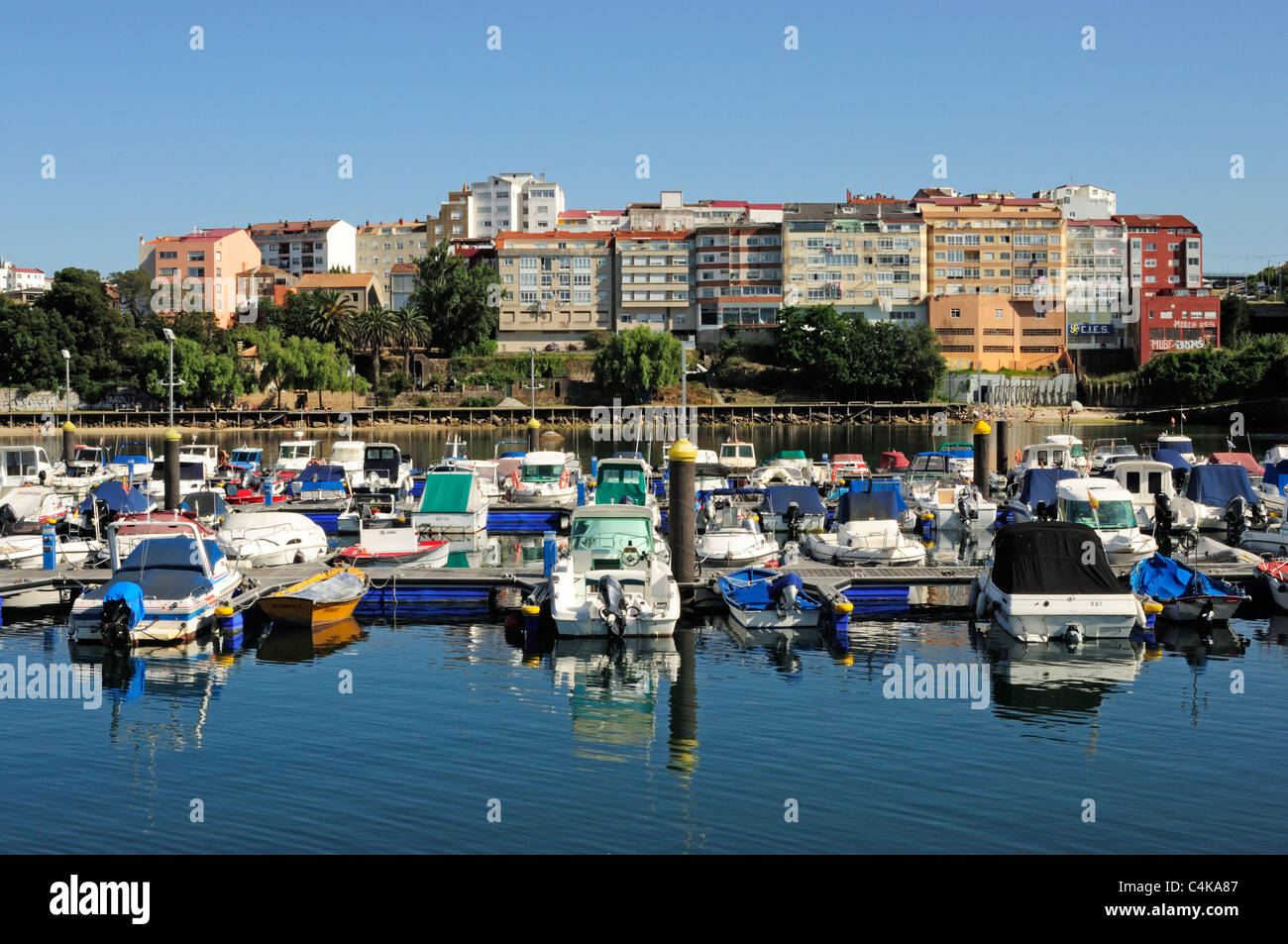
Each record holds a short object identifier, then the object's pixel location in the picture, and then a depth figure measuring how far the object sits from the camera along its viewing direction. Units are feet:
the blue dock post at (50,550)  102.32
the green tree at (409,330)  403.69
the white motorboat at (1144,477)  139.33
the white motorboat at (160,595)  82.53
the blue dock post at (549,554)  95.20
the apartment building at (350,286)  447.10
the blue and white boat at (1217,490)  132.46
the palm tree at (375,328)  397.60
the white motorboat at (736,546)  107.96
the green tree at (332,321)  395.75
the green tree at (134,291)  427.33
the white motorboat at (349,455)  175.63
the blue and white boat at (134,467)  177.81
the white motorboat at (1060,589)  82.89
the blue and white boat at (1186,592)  89.30
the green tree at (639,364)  369.30
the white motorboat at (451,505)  130.62
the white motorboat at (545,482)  151.74
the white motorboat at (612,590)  84.33
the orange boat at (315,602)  90.22
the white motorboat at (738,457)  189.06
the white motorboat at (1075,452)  167.96
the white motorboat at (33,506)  124.16
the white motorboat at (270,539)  105.29
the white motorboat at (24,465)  154.21
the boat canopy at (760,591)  90.33
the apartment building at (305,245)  524.52
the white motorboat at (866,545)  106.73
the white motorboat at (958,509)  136.77
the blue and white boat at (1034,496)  127.65
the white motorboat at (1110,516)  108.78
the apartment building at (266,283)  467.93
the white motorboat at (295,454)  181.27
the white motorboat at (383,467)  164.14
